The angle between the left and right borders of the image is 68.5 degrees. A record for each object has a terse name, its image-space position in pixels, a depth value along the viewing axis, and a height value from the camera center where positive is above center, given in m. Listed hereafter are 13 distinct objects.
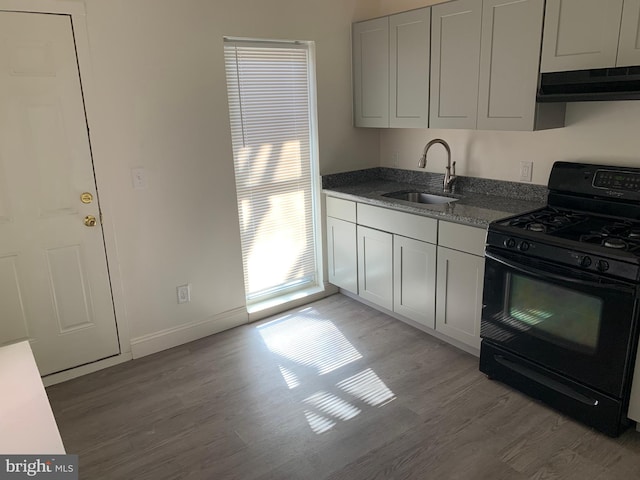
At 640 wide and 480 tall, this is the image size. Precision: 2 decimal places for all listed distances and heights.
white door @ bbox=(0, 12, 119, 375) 2.53 -0.40
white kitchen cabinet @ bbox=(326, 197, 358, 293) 3.67 -0.94
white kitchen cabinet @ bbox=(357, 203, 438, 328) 3.06 -0.91
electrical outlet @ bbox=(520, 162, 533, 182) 3.06 -0.33
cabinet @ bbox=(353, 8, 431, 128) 3.21 +0.38
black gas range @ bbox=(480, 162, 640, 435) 2.12 -0.84
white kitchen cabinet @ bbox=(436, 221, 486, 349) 2.77 -0.95
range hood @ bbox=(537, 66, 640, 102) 2.21 +0.16
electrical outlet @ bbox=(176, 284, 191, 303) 3.26 -1.11
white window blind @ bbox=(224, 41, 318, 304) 3.36 -0.25
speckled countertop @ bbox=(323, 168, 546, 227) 2.86 -0.51
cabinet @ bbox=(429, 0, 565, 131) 2.61 +0.32
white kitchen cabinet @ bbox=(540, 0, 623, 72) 2.26 +0.41
